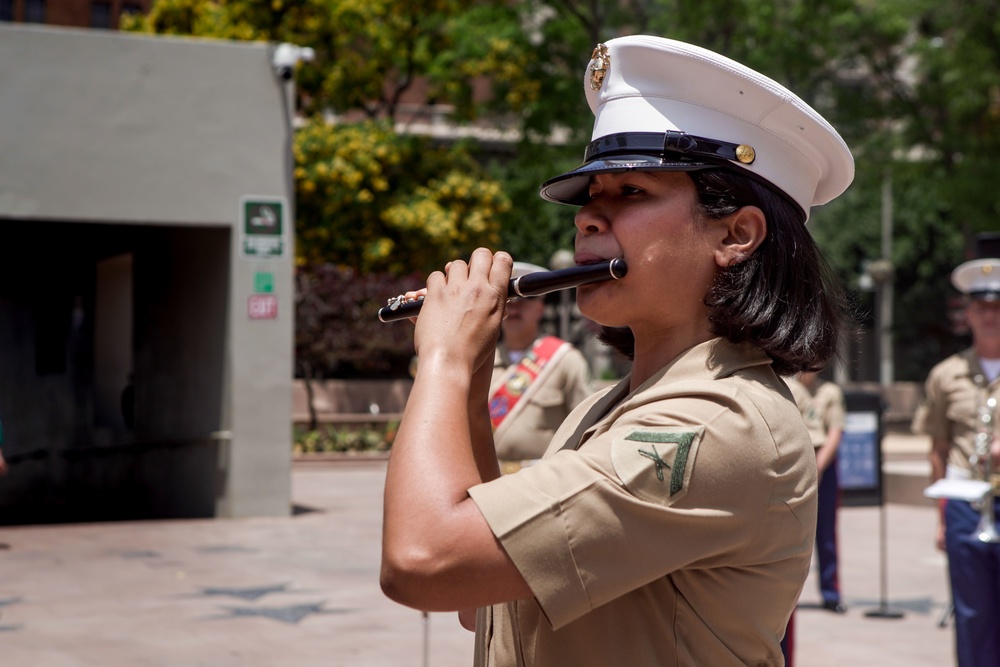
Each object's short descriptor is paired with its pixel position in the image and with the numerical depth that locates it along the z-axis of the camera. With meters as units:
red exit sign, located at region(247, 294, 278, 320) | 12.46
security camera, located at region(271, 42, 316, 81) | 12.18
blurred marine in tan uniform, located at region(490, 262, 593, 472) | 6.31
